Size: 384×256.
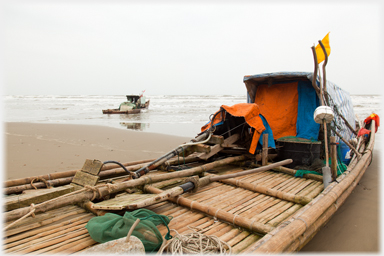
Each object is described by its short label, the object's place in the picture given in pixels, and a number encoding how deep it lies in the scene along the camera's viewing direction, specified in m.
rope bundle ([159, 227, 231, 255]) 2.01
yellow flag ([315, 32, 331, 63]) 4.49
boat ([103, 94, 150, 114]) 20.00
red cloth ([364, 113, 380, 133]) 7.74
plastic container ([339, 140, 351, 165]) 5.90
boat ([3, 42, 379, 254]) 2.21
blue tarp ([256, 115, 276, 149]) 4.91
